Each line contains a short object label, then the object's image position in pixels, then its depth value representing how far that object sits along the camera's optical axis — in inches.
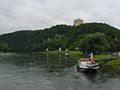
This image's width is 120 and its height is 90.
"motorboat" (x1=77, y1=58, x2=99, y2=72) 1473.3
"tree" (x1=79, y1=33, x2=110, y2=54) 2466.4
